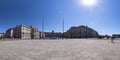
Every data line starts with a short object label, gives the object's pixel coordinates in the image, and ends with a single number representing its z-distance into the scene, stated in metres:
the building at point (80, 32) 48.71
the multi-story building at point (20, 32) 43.64
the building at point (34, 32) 53.77
